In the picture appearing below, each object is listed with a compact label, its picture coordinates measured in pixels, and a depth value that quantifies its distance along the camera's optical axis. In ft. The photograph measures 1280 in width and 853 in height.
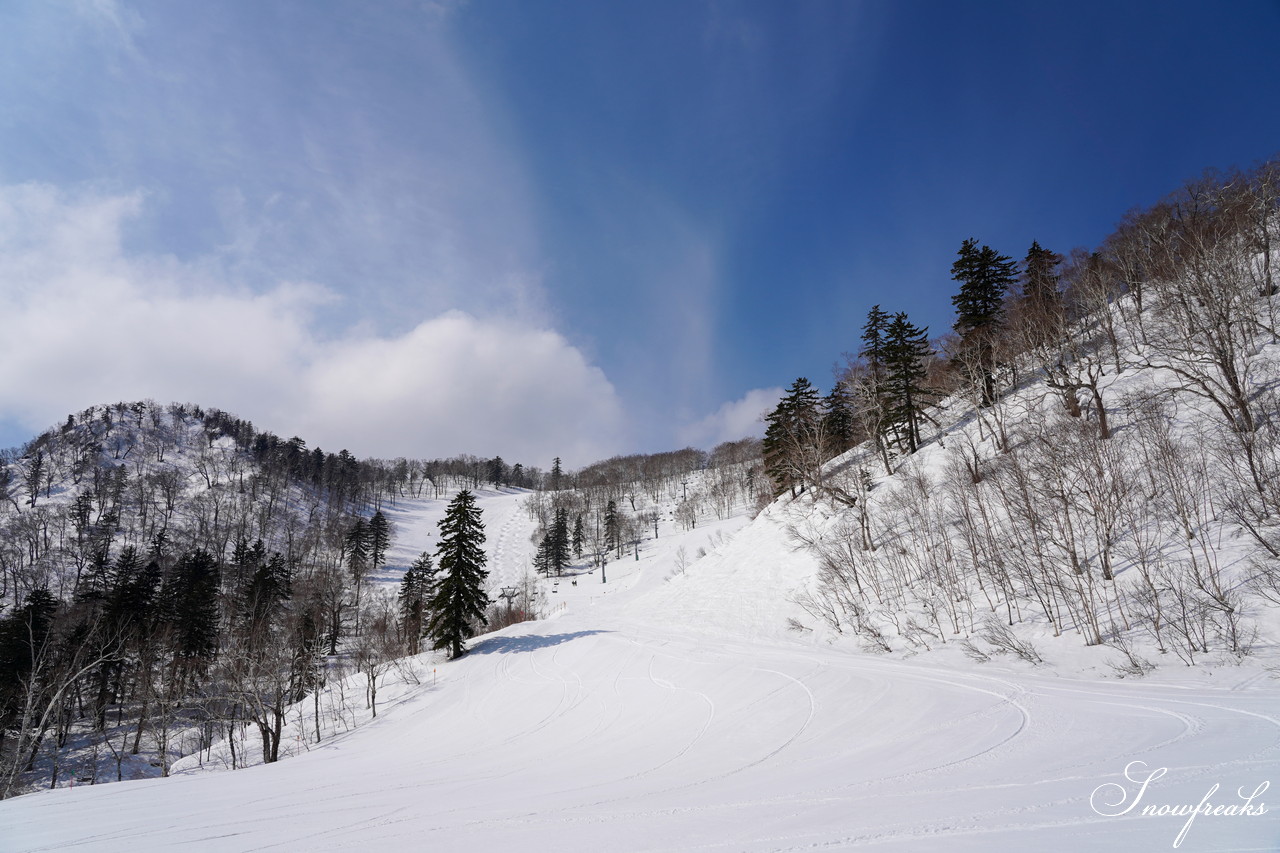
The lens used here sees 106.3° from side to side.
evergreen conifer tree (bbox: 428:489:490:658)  112.88
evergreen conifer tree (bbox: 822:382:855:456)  171.12
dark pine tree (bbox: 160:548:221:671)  151.12
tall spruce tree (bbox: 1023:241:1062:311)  113.60
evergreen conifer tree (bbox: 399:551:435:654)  156.52
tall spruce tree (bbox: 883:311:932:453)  126.41
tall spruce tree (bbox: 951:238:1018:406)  128.57
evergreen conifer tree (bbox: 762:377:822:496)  141.28
